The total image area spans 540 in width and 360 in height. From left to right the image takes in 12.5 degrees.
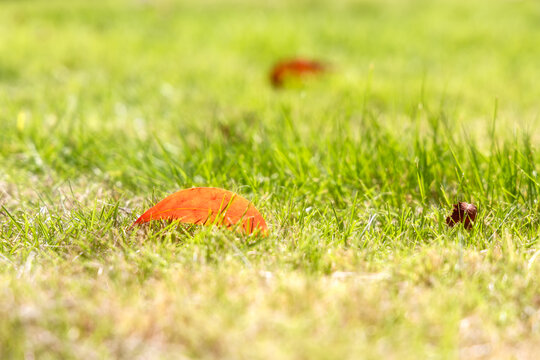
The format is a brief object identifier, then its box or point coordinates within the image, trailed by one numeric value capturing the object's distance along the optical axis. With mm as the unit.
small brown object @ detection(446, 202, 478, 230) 1643
